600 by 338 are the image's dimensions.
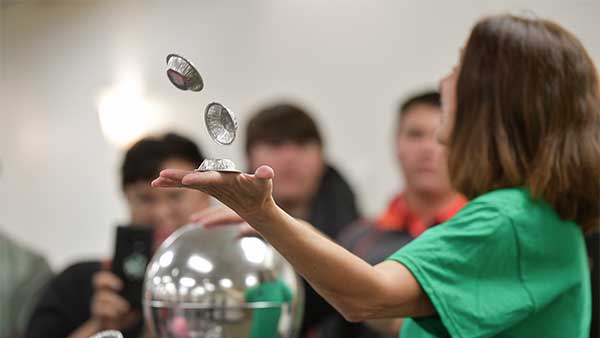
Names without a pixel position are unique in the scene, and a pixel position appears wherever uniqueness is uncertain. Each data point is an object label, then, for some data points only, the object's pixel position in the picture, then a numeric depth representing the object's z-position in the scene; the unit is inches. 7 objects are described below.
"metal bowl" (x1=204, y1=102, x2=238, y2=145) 62.8
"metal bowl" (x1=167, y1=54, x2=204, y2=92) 63.3
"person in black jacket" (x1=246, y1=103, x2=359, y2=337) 115.4
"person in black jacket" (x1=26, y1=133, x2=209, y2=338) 90.8
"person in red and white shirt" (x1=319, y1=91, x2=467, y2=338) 109.2
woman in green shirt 68.3
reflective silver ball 75.0
